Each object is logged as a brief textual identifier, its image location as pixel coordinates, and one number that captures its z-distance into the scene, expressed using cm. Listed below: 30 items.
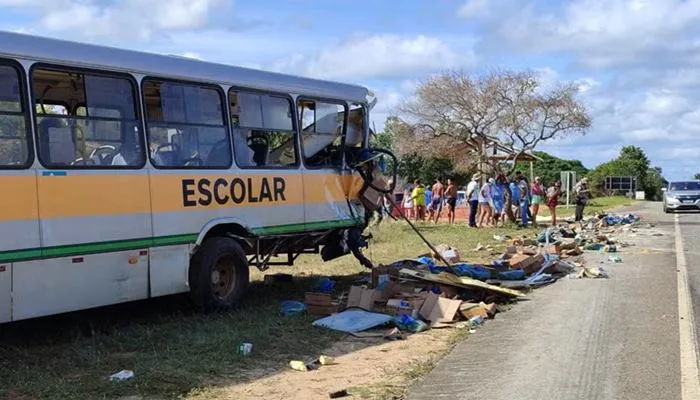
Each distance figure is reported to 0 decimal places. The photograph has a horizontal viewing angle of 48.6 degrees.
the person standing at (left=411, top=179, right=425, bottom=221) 2667
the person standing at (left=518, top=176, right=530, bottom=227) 2455
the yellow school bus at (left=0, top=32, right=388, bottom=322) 710
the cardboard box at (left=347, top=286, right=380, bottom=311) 945
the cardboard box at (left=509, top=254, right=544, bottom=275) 1273
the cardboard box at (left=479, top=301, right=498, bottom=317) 940
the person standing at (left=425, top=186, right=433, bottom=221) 2803
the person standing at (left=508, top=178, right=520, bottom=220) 2450
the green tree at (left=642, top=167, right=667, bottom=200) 7581
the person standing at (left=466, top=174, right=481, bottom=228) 2377
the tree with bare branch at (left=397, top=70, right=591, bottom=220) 3359
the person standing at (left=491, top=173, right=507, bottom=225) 2359
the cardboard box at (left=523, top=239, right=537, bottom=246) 1692
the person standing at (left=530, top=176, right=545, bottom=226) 2500
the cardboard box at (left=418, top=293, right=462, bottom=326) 910
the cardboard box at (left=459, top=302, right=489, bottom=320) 930
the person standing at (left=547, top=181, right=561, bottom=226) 2561
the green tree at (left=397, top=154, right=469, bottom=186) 5462
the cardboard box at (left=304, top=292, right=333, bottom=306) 930
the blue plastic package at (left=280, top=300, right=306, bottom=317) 930
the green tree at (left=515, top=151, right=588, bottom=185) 7000
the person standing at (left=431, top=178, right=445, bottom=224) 2678
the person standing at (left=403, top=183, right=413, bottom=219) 2806
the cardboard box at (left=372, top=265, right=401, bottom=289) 1077
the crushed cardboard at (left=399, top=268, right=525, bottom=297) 1046
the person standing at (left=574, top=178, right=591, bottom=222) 2703
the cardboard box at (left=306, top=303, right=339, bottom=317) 930
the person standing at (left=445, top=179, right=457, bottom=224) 2708
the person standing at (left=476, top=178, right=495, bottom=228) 2361
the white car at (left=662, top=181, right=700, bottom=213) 3503
